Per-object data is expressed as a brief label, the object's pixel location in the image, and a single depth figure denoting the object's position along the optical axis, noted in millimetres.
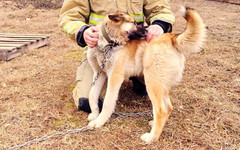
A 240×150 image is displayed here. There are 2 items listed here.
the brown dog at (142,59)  2252
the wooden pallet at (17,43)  4426
